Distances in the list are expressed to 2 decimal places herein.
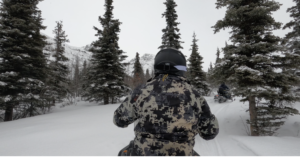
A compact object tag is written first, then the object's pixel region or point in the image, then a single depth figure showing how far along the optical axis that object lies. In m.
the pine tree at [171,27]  17.78
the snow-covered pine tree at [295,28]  12.42
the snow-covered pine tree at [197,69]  25.67
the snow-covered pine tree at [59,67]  15.90
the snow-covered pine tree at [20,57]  9.39
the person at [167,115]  1.58
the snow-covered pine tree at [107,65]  14.72
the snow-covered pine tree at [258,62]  5.27
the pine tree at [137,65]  35.16
